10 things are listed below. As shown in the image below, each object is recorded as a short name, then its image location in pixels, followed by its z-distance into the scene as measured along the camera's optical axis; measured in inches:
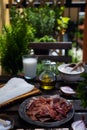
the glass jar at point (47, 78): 66.2
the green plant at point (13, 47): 87.5
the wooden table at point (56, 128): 51.6
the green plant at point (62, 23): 149.5
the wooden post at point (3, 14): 133.1
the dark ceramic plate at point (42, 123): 51.2
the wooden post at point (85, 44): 136.1
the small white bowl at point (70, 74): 68.3
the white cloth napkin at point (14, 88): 60.3
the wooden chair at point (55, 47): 96.1
